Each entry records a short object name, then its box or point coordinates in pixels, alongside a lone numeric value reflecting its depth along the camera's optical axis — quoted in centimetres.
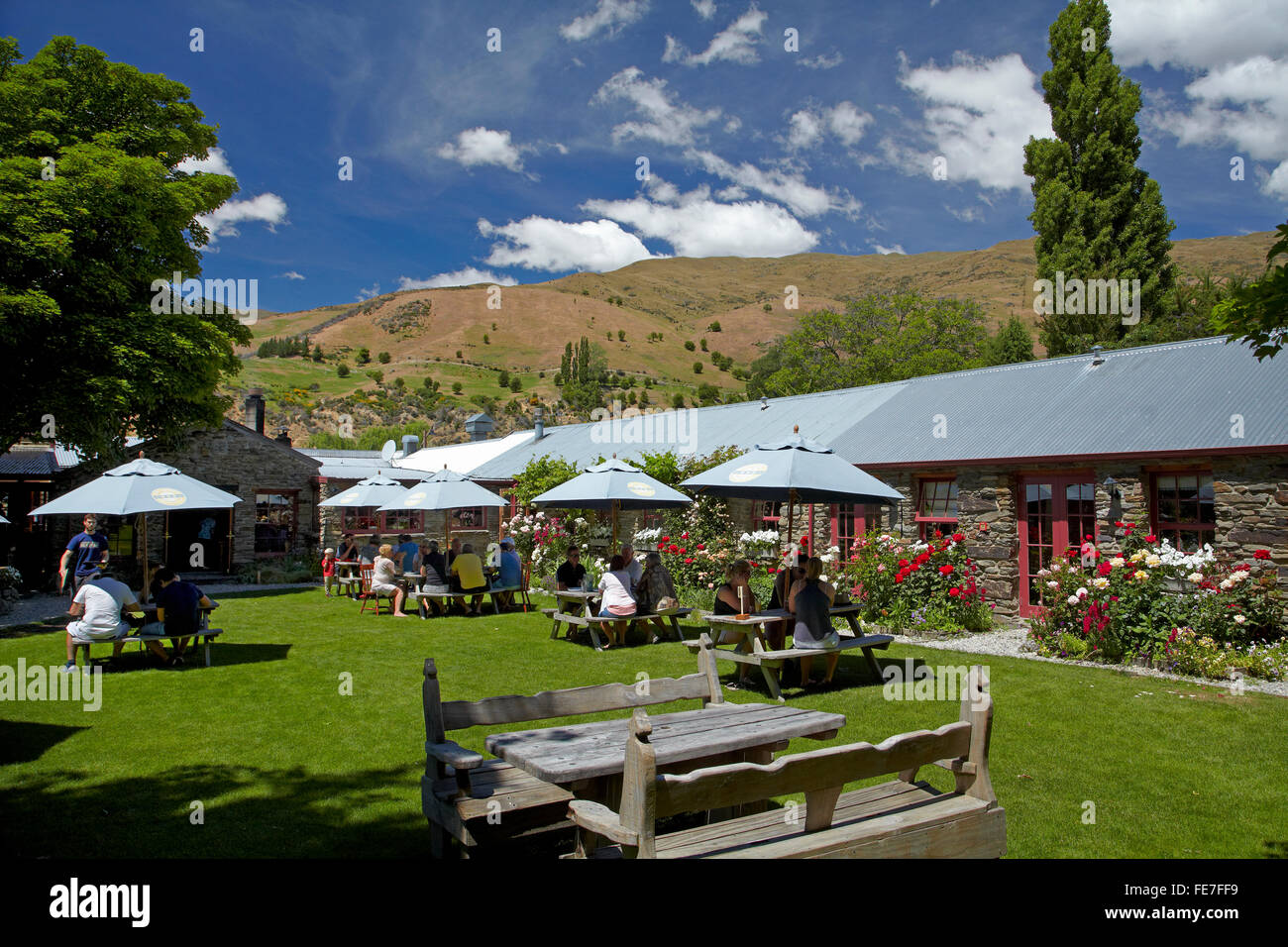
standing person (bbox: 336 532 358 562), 1831
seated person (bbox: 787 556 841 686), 827
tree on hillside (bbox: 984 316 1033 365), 4216
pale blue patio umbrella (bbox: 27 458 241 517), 1062
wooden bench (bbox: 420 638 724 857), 379
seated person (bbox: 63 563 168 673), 938
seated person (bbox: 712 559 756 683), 935
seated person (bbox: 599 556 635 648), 1119
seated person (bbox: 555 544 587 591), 1292
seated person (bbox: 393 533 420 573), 1666
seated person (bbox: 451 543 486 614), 1439
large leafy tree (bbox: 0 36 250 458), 1145
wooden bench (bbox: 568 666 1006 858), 286
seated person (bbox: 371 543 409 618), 1475
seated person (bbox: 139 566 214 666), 983
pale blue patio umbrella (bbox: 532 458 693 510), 1182
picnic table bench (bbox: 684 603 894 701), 805
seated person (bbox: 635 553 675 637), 1160
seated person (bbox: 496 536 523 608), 1479
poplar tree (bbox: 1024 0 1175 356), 2934
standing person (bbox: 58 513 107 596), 1281
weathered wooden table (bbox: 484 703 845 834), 377
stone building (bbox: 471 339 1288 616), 1055
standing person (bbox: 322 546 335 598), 1808
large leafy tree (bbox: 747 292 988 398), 4144
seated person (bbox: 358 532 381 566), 2321
